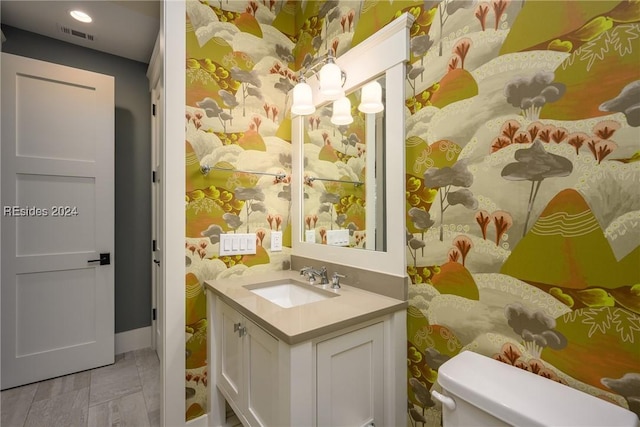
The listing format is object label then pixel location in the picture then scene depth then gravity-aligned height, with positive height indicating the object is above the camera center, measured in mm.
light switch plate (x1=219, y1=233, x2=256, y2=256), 1657 -183
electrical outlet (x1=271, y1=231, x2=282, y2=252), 1839 -182
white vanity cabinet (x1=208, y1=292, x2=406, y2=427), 935 -613
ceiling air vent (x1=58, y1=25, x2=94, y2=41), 2170 +1414
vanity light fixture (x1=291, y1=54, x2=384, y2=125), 1391 +618
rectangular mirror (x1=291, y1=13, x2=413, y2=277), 1267 +224
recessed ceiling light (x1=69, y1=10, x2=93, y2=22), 1993 +1413
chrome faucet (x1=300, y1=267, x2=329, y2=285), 1526 -341
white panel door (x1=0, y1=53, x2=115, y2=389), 2006 -45
